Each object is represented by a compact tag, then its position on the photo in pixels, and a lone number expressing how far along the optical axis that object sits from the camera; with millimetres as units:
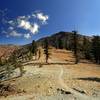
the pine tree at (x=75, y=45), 40333
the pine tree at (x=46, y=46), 41243
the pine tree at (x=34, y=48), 50599
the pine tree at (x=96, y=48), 42029
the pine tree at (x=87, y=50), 50554
